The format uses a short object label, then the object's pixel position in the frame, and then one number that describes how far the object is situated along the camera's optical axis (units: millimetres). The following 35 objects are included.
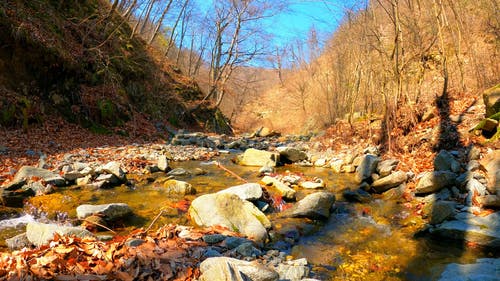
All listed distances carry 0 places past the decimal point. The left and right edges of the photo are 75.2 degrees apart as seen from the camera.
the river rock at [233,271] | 2502
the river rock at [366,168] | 7105
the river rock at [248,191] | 5398
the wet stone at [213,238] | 3605
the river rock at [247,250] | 3434
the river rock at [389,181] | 6199
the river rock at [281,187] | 6008
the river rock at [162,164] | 7930
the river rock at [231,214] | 4207
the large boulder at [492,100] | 6277
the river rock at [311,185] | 6941
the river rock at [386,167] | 6883
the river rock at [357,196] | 6052
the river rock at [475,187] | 4766
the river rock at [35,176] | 5684
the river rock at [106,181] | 6254
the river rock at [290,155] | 10148
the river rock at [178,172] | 7620
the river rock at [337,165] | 8633
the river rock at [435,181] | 5332
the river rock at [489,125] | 5984
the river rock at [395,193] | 5945
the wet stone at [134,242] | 3082
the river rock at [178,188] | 6020
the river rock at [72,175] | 6344
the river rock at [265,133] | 22708
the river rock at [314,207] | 5066
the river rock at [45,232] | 3273
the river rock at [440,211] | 4510
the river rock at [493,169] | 4539
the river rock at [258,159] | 9422
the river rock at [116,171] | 6582
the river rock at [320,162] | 9531
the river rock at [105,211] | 4359
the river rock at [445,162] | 5715
